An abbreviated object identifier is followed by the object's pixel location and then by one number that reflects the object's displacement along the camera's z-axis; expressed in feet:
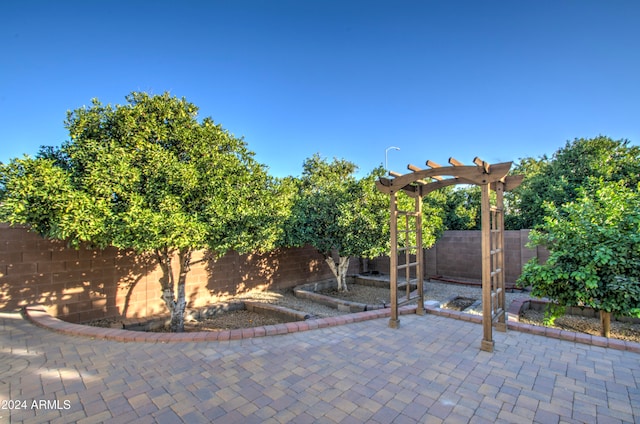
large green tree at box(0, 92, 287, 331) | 12.42
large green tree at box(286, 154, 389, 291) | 22.77
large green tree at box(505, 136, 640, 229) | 30.91
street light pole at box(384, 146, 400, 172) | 44.87
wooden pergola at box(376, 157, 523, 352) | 11.94
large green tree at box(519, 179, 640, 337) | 13.67
